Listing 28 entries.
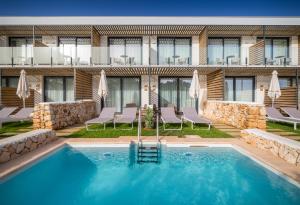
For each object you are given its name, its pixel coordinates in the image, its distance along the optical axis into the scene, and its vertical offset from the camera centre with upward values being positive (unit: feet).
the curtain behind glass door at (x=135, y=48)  31.41 +12.42
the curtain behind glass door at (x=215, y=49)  31.87 +12.42
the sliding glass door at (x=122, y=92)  32.40 +2.26
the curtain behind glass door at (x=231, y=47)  31.92 +12.90
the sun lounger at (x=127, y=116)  19.51 -2.31
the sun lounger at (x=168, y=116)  18.78 -2.19
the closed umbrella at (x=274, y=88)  23.56 +2.45
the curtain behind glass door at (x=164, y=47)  31.78 +12.67
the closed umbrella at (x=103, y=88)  24.27 +2.40
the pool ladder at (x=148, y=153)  11.75 -4.65
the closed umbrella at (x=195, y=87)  23.07 +2.50
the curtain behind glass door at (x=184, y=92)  32.74 +2.33
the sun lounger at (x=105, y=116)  18.91 -2.28
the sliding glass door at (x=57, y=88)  32.19 +3.12
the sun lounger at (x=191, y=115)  18.67 -2.15
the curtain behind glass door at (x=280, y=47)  32.17 +13.04
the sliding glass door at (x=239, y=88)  32.58 +3.33
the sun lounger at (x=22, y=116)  20.63 -2.38
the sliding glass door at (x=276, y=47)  32.15 +13.03
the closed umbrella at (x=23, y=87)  22.68 +2.34
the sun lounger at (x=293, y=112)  20.78 -1.58
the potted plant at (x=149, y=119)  19.09 -2.48
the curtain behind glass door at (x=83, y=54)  28.18 +10.07
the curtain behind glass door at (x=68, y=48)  27.93 +11.26
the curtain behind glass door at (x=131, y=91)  32.36 +2.50
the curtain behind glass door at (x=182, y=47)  31.87 +12.84
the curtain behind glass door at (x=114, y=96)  32.59 +1.30
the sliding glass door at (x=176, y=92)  32.51 +2.31
